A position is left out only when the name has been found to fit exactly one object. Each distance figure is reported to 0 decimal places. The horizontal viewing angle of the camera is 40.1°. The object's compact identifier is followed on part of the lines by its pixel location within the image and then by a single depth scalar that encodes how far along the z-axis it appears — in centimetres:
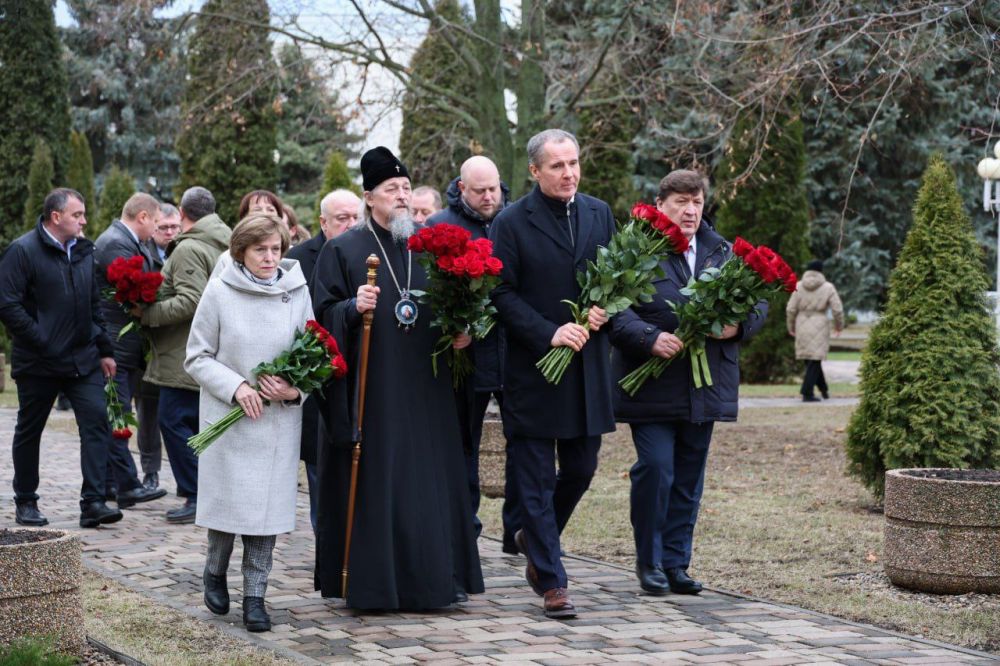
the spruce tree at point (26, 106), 3097
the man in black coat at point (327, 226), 809
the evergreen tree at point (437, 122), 1552
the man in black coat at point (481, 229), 738
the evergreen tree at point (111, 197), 2925
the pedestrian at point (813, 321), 1920
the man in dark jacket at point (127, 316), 958
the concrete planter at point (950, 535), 677
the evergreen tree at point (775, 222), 2350
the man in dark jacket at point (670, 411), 675
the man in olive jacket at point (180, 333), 884
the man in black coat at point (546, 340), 639
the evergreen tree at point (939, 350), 852
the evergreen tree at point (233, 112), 1487
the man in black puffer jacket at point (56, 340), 852
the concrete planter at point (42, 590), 508
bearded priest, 625
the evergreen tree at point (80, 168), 3117
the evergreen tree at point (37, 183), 3041
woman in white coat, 598
